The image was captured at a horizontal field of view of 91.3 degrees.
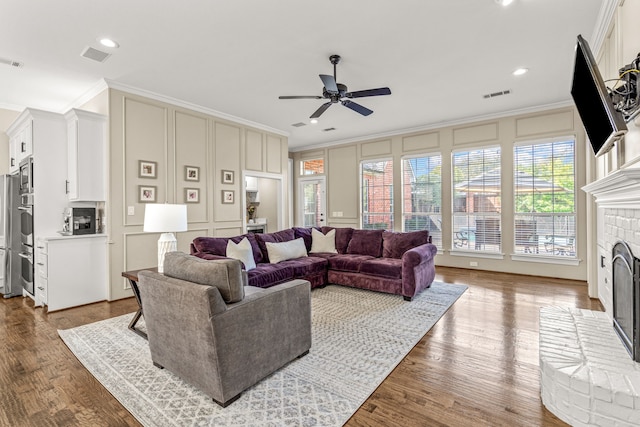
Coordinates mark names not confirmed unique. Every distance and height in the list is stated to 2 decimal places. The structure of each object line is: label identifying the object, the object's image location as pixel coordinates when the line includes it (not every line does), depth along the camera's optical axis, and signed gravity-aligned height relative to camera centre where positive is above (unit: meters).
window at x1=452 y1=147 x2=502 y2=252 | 5.59 +0.21
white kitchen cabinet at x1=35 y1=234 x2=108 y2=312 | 3.71 -0.70
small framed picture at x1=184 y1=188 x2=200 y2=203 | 4.90 +0.29
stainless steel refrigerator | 4.34 -0.36
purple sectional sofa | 3.90 -0.68
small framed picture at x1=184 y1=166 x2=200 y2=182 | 4.89 +0.64
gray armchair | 1.80 -0.70
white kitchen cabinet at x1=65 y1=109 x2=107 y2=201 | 3.98 +0.77
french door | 7.96 +0.29
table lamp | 3.04 -0.08
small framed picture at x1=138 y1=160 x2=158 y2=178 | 4.36 +0.63
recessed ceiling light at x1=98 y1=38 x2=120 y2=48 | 3.10 +1.72
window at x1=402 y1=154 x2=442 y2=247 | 6.23 +0.35
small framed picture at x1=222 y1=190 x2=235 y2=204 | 5.48 +0.30
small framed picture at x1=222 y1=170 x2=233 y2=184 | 5.46 +0.64
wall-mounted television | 1.87 +0.73
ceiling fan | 3.17 +1.29
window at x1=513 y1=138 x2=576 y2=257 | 4.97 +0.21
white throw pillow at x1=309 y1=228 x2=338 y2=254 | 5.11 -0.49
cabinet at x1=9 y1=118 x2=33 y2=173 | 4.04 +0.98
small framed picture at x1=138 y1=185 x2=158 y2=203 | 4.37 +0.29
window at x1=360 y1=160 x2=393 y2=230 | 6.89 +0.42
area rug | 1.79 -1.15
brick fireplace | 1.63 -0.90
